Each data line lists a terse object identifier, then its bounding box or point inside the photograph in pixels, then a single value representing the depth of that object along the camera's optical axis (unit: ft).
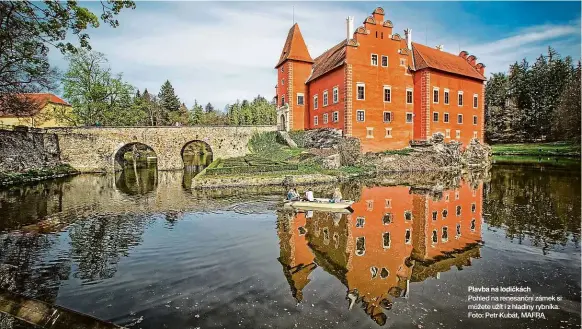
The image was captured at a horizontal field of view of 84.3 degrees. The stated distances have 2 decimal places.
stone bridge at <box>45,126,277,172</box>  142.10
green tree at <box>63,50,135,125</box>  163.53
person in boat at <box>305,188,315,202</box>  61.93
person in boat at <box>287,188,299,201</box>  63.98
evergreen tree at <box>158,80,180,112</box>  275.18
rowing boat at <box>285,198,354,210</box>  59.57
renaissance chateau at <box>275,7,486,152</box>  129.80
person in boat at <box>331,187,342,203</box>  60.39
